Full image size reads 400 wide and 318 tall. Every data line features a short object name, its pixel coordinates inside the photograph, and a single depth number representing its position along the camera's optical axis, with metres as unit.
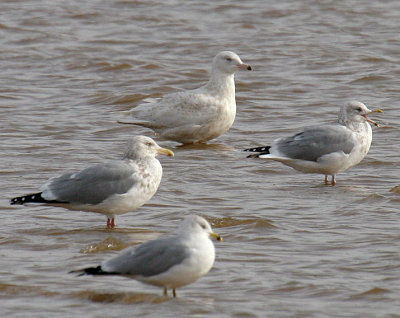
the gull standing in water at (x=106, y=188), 16.87
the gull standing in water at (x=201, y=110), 24.69
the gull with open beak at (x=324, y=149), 20.78
